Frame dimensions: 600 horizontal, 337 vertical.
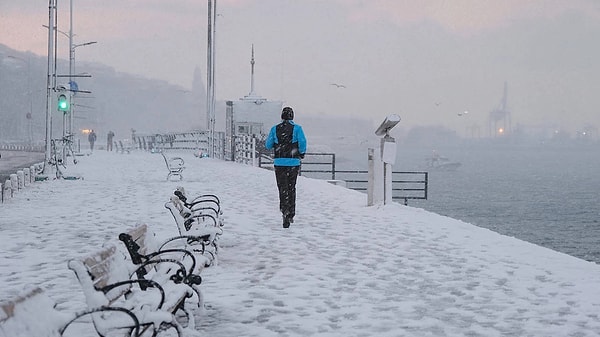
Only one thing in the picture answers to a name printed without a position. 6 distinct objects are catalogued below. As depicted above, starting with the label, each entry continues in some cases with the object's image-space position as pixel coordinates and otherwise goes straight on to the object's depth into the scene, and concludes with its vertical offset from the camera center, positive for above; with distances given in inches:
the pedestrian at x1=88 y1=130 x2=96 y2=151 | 2401.6 -11.7
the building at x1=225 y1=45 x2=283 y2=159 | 2267.5 +73.0
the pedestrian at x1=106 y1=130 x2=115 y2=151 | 2469.7 -17.3
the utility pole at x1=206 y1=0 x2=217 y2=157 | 1740.9 +152.0
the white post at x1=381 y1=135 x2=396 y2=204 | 628.7 -15.6
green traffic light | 942.4 +40.6
